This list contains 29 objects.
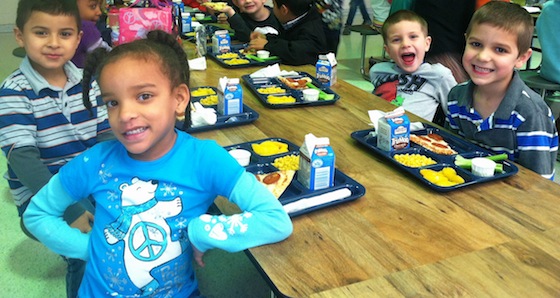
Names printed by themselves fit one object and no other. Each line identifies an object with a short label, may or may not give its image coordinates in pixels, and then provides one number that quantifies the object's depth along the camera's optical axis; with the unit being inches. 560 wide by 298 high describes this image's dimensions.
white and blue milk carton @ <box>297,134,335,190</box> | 48.4
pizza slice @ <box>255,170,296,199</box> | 48.7
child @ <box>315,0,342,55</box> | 111.7
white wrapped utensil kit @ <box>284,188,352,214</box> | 45.3
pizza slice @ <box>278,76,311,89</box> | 83.4
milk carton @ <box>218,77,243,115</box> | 69.5
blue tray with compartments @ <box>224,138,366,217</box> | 46.4
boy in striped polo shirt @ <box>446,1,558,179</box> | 59.7
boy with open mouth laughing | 84.2
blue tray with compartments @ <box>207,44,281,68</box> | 97.5
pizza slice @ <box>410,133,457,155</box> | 58.3
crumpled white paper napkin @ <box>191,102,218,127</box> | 66.4
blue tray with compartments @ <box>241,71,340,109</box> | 76.2
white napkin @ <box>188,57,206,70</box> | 94.8
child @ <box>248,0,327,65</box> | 100.6
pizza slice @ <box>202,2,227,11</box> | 140.9
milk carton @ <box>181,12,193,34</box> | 129.7
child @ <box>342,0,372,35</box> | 276.1
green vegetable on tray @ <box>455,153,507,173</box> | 53.3
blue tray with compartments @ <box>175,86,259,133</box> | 65.5
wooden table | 36.1
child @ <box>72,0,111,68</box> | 84.8
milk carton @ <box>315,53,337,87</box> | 85.4
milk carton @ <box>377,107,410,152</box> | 57.5
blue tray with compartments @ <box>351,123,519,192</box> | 51.1
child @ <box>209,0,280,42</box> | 120.4
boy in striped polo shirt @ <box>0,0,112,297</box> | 56.7
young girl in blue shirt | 40.9
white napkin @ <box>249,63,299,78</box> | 89.1
